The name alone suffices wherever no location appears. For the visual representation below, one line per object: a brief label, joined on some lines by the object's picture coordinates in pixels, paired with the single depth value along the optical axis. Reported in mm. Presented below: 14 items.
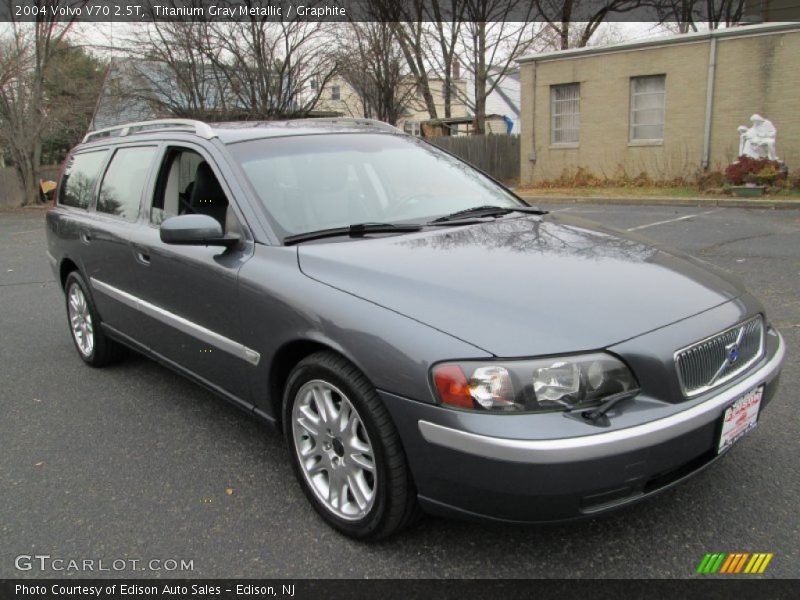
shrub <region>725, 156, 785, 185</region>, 14508
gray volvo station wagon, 2104
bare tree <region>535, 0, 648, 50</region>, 28188
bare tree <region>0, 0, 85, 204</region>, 21891
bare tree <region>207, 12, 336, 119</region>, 23922
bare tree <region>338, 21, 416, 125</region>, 29594
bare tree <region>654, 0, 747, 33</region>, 28156
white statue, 15000
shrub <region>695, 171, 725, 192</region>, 16031
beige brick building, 15602
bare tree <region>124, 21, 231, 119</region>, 23422
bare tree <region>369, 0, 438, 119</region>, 29234
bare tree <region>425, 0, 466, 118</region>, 29156
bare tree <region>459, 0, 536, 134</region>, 28656
